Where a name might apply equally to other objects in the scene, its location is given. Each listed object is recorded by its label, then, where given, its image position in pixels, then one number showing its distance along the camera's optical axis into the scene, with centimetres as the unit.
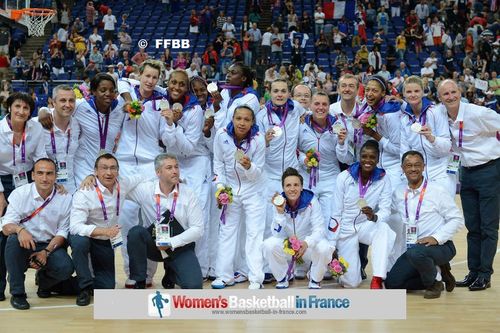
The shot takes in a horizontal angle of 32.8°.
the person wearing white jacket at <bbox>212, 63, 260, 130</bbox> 871
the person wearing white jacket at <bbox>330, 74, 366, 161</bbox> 865
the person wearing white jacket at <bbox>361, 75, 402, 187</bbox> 850
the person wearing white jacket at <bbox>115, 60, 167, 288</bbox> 834
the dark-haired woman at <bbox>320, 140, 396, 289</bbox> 811
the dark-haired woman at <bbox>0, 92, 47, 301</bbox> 753
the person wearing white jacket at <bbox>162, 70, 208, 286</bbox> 830
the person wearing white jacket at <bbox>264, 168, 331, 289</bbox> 803
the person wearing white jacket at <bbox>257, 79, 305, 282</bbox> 859
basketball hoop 2083
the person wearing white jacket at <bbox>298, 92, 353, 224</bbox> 868
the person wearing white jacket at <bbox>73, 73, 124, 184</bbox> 809
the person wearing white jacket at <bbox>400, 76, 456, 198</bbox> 805
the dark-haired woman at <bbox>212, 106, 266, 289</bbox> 816
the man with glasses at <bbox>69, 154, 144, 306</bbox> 739
